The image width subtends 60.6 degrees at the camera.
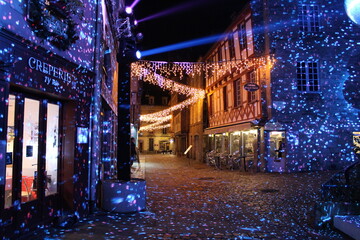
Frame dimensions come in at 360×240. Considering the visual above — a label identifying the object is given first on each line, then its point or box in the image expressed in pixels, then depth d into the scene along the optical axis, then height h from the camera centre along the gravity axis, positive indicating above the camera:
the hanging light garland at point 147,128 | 46.47 +2.27
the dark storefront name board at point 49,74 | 4.44 +1.17
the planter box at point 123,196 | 6.41 -1.13
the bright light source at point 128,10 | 7.09 +3.06
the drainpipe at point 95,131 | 6.45 +0.26
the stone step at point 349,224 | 4.80 -1.38
